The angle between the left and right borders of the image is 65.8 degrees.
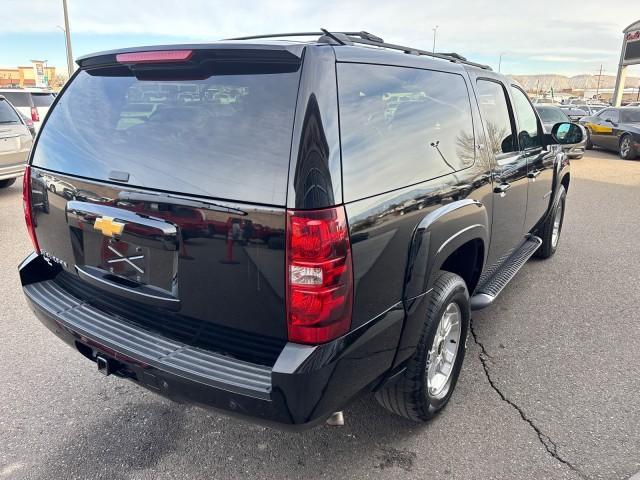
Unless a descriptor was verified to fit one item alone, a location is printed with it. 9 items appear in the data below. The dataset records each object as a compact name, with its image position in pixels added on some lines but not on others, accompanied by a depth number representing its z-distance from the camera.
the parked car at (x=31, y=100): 13.27
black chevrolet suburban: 1.83
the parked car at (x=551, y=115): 15.73
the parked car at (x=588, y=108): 26.85
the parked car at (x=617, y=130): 14.36
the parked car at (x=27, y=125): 8.73
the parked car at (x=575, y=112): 23.14
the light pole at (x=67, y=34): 20.88
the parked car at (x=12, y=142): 7.96
